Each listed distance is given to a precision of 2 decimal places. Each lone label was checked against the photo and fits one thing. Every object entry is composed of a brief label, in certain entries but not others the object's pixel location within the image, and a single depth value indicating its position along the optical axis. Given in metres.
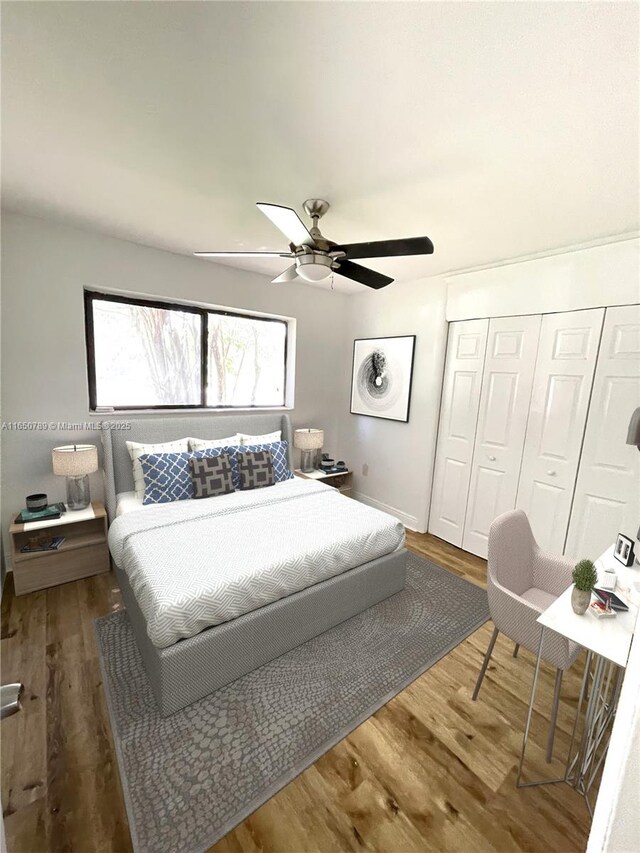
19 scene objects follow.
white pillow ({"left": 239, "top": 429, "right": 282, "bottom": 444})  3.34
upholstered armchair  1.42
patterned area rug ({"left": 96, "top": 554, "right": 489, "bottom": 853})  1.26
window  2.91
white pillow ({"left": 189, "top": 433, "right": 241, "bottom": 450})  3.07
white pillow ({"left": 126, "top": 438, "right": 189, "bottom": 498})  2.76
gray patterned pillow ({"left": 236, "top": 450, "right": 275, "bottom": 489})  2.99
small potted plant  1.26
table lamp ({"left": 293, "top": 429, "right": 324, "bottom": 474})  3.77
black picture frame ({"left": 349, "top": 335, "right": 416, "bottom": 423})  3.53
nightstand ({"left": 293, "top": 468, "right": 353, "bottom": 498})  3.82
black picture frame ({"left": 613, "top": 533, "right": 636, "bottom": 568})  1.63
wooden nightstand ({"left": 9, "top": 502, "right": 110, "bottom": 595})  2.36
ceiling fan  1.55
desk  1.13
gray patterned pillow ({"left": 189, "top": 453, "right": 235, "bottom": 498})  2.75
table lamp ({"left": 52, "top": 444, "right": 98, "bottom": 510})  2.46
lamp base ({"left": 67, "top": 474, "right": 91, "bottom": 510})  2.65
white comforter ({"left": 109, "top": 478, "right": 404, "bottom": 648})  1.63
